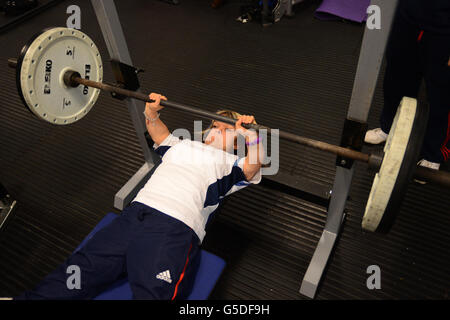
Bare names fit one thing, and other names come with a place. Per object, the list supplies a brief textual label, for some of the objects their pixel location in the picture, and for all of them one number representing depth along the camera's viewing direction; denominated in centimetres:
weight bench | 134
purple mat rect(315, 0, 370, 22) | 335
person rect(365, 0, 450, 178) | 144
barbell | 90
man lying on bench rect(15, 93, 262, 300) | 132
